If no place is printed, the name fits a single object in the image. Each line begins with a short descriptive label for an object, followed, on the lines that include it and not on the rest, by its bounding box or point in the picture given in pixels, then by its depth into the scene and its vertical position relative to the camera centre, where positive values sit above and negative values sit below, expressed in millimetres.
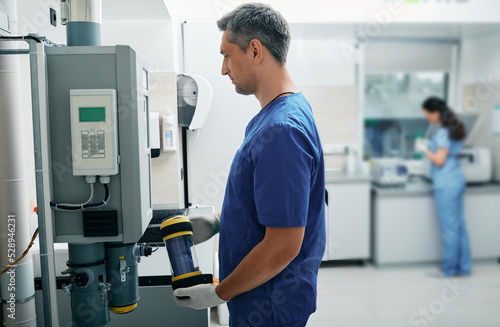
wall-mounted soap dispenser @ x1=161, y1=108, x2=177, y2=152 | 1922 +37
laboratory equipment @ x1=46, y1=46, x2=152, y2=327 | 988 -47
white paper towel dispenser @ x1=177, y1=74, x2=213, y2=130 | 1955 +203
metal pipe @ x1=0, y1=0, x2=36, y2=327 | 1382 -251
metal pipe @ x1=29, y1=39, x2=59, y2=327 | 965 -91
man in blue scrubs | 869 -138
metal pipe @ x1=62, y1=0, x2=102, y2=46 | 1041 +321
